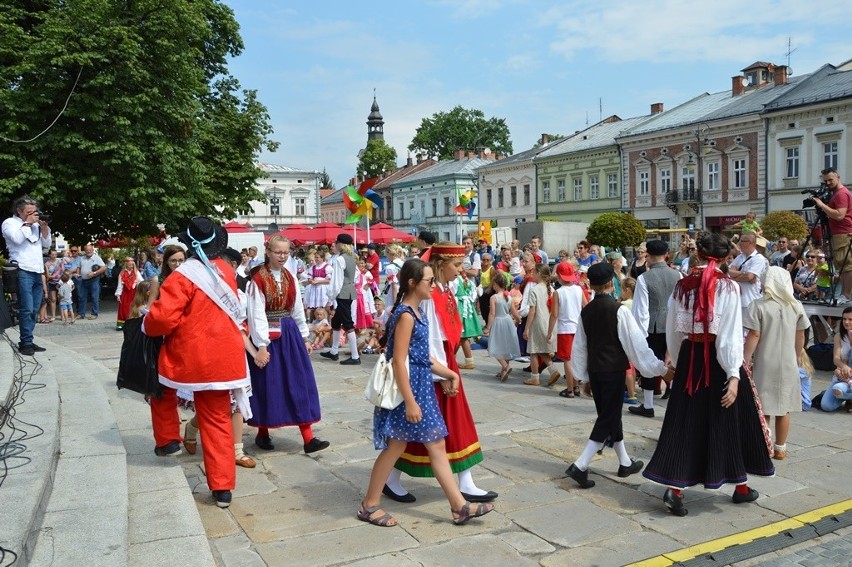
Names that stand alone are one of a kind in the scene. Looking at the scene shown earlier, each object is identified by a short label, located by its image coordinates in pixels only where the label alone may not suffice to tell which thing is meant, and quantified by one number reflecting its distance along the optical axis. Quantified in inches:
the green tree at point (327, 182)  5140.8
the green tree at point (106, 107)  793.6
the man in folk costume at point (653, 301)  310.3
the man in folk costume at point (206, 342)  187.9
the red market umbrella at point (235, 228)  1225.0
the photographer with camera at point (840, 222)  405.4
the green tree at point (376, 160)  3393.2
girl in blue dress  177.3
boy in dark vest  217.3
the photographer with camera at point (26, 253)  357.7
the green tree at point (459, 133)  3280.0
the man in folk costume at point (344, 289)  450.0
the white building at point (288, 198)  3304.6
